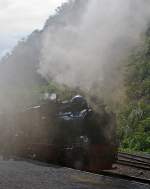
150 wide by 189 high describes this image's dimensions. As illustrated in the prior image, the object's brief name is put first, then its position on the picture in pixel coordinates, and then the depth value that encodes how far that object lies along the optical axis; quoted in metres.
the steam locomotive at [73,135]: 13.08
